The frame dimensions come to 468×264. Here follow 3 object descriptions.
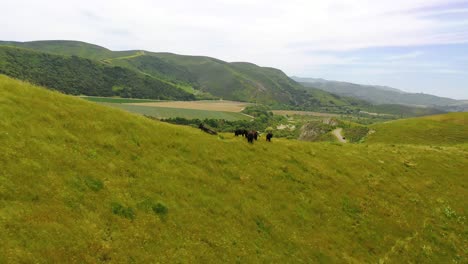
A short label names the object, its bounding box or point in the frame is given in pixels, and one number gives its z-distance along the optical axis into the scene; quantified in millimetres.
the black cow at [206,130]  37153
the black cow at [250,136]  37594
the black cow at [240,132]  38994
